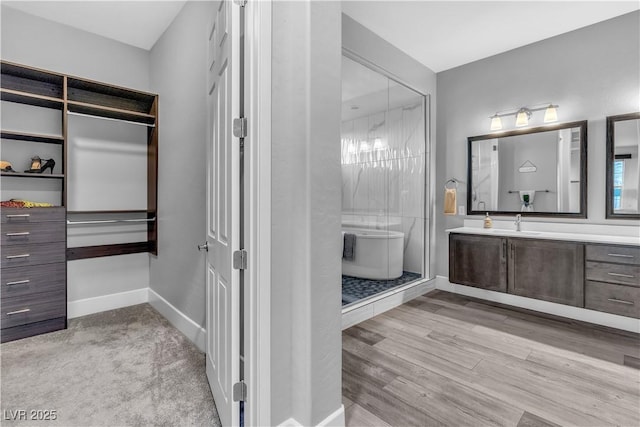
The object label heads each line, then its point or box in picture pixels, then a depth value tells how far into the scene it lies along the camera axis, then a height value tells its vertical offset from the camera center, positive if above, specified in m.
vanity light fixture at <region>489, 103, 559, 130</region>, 3.13 +1.06
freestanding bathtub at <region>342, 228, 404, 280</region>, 3.91 -0.57
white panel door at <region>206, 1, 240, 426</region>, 1.37 +0.01
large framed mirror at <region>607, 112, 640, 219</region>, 2.71 +0.42
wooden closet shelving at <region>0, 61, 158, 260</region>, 2.53 +0.98
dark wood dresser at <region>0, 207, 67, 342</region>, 2.37 -0.49
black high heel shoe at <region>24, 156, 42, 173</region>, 2.62 +0.40
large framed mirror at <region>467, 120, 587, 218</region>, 3.02 +0.44
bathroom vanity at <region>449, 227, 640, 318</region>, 2.40 -0.50
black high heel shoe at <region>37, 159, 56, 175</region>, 2.65 +0.42
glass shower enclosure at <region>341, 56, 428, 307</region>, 3.81 +0.31
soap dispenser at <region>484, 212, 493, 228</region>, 3.50 -0.12
